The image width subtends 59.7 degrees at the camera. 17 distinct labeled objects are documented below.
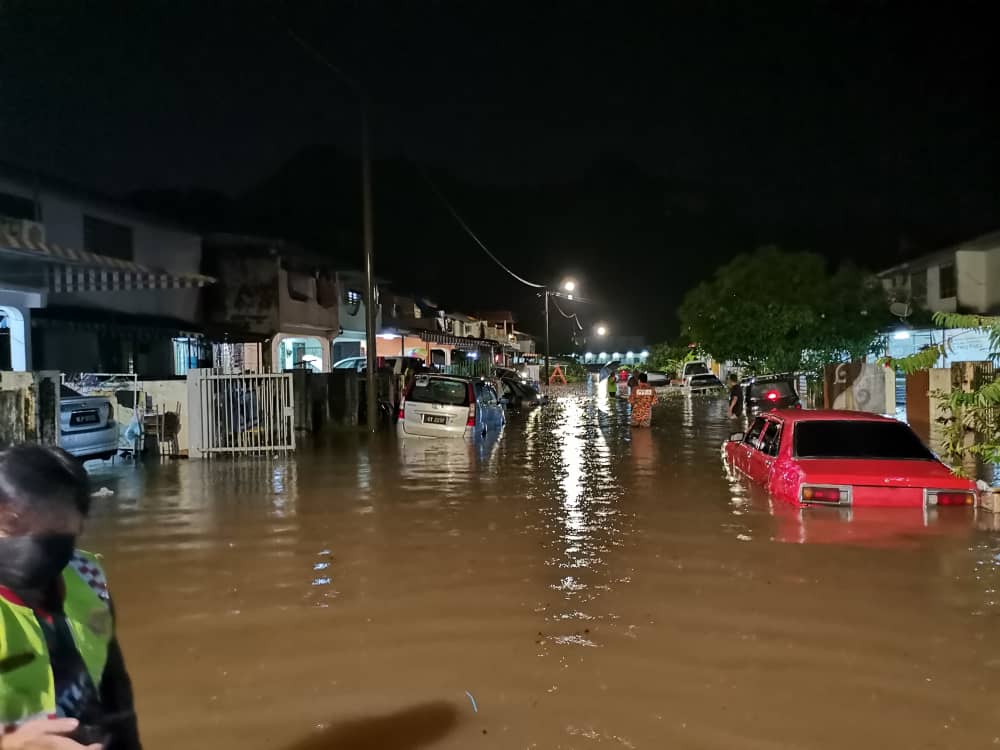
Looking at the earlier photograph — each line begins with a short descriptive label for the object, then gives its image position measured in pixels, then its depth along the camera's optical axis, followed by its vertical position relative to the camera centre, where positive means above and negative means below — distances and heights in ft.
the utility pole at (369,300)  63.77 +5.81
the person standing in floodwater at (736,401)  77.00 -2.93
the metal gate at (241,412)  50.52 -1.79
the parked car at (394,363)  95.72 +1.68
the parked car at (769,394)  71.10 -2.17
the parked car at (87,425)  40.42 -1.91
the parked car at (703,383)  143.84 -2.35
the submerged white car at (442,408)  58.23 -2.17
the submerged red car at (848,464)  27.35 -3.31
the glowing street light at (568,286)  147.74 +14.78
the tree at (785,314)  85.20 +5.43
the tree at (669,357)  198.90 +3.21
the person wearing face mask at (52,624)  6.74 -1.91
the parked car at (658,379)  163.02 -1.59
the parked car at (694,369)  158.40 +0.11
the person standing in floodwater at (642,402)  71.82 -2.57
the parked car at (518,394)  105.40 -2.46
